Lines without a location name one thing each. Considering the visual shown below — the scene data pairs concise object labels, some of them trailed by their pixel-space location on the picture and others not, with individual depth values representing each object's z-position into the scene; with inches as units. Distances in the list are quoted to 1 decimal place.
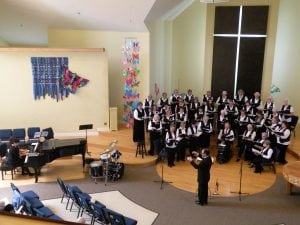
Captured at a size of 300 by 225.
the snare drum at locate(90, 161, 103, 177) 392.2
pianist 391.9
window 530.3
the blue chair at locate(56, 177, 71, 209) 333.3
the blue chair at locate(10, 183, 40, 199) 323.4
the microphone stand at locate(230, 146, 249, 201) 356.2
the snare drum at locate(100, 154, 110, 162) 389.7
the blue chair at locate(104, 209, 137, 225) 269.7
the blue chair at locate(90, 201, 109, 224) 284.7
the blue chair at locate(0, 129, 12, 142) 465.7
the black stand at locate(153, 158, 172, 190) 389.2
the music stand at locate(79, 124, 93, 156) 423.2
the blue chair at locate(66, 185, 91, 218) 315.9
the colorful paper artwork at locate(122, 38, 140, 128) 539.5
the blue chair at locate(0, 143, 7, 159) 424.2
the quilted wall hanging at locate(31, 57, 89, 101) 498.6
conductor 327.0
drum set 393.0
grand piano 390.0
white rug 320.5
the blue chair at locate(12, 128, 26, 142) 471.8
